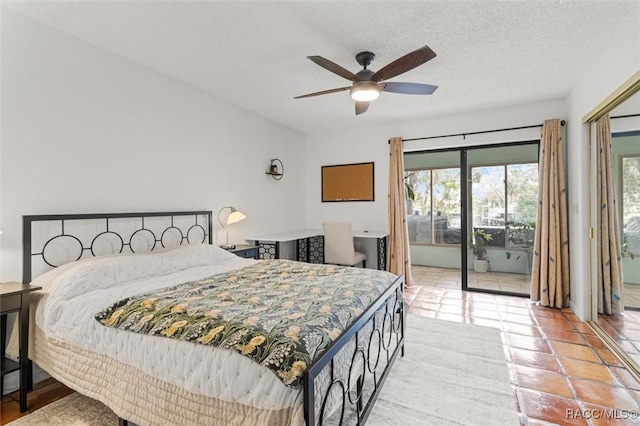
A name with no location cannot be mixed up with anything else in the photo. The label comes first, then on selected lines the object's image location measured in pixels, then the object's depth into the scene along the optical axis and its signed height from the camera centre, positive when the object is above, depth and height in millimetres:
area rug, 1780 -1178
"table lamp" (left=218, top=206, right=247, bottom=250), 3581 -30
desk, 4125 -413
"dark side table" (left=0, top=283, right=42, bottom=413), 1812 -647
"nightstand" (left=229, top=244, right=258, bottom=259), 3430 -402
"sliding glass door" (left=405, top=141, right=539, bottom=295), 4164 +19
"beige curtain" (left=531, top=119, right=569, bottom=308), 3674 -84
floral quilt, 1195 -480
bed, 1188 -542
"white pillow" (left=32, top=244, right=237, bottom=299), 1913 -383
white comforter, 1163 -580
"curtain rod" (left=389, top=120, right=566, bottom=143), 3932 +1182
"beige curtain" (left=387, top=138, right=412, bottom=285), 4641 -26
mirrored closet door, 2402 -48
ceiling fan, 2189 +1131
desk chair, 4258 -401
